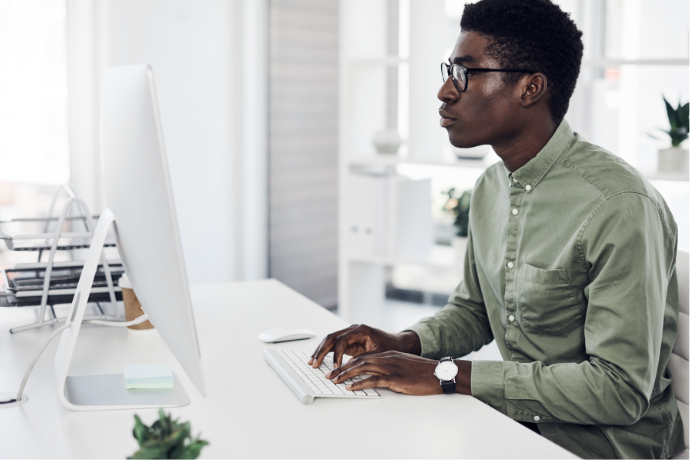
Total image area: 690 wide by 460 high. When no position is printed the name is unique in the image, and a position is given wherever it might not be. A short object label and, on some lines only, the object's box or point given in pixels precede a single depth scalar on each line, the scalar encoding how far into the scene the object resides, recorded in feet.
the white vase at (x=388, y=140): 9.14
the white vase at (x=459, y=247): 8.89
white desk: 2.96
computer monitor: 2.61
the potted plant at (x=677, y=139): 7.16
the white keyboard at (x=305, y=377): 3.51
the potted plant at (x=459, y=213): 8.69
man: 3.57
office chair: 3.98
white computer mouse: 4.49
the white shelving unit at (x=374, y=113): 8.79
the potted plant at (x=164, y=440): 2.01
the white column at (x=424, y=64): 8.75
